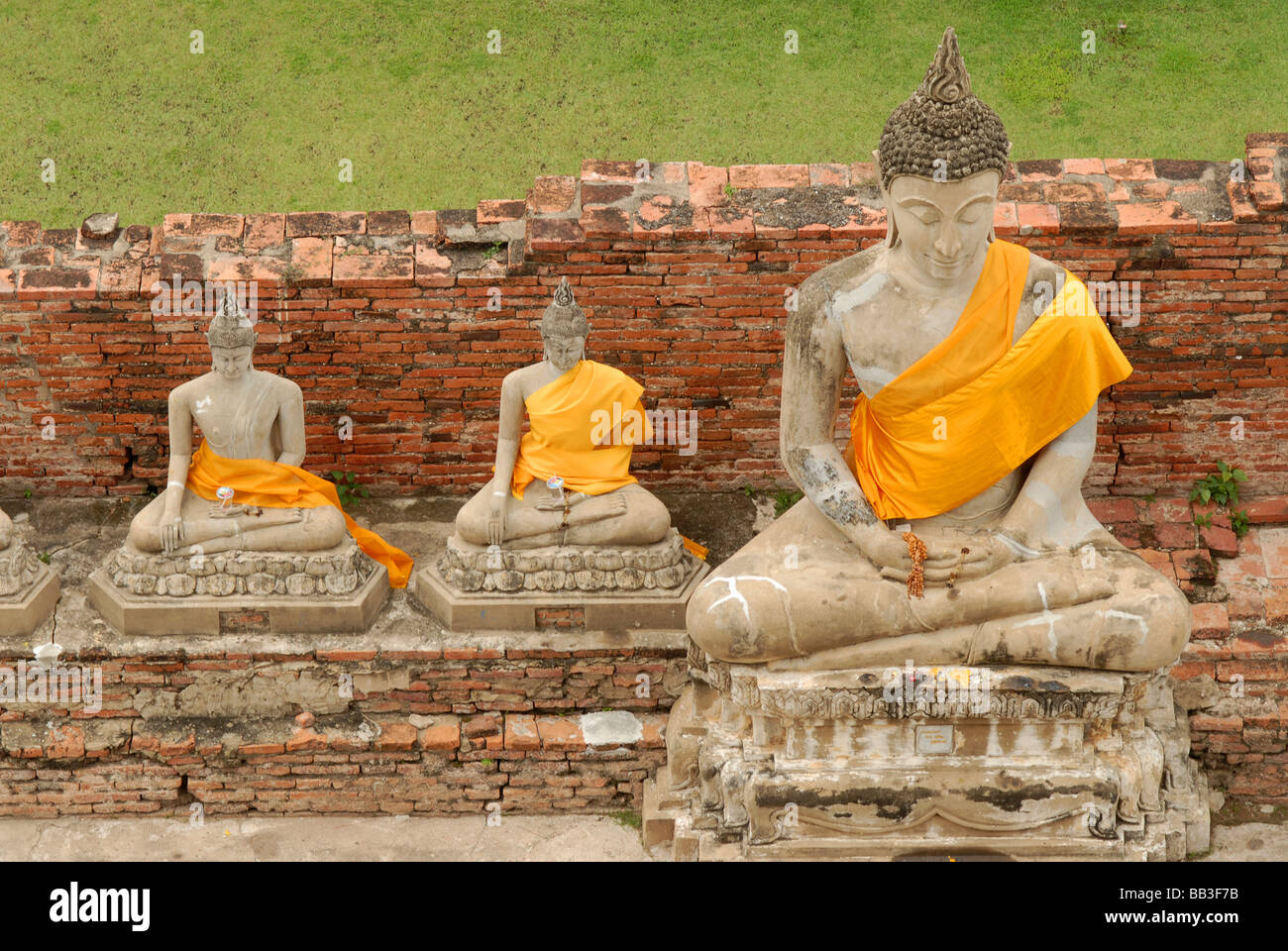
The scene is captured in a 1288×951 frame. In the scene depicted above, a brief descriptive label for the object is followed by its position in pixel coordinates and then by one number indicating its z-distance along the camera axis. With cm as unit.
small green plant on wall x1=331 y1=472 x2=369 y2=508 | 1212
